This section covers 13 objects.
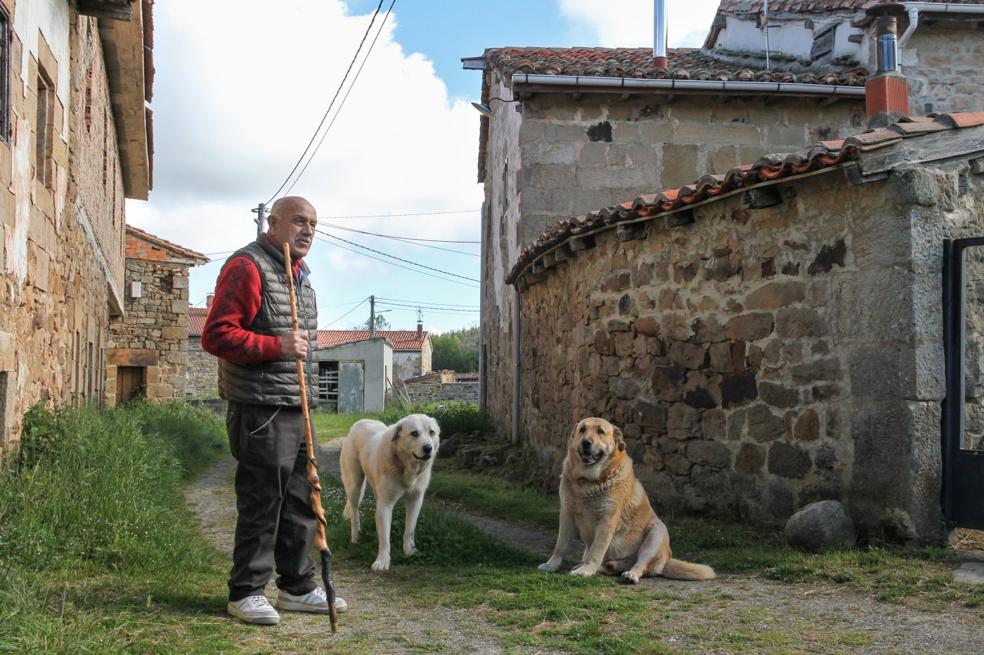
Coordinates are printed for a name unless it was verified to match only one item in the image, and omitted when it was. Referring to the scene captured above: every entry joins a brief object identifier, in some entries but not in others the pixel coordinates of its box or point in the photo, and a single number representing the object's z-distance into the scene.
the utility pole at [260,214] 25.67
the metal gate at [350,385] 33.34
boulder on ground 5.52
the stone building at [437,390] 33.00
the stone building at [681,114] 11.48
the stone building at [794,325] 5.55
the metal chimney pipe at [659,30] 13.01
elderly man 4.09
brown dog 5.38
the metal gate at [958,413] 5.43
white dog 5.61
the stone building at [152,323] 19.27
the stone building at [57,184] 5.43
